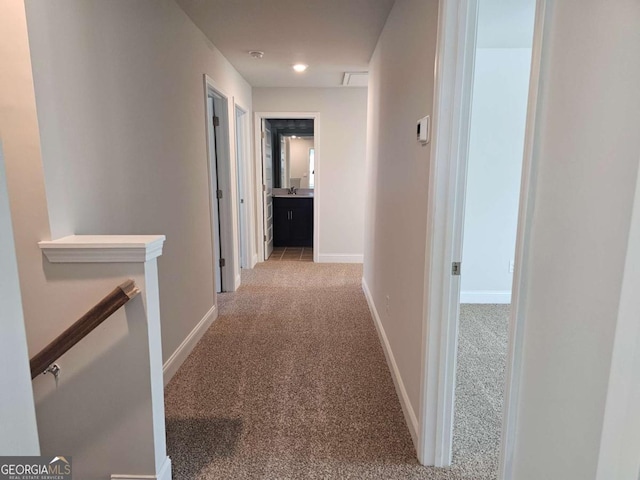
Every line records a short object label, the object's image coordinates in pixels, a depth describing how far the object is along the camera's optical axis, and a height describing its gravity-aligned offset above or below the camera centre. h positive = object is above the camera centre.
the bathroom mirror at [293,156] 7.26 +0.32
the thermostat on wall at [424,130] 1.60 +0.18
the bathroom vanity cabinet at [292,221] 6.52 -0.82
